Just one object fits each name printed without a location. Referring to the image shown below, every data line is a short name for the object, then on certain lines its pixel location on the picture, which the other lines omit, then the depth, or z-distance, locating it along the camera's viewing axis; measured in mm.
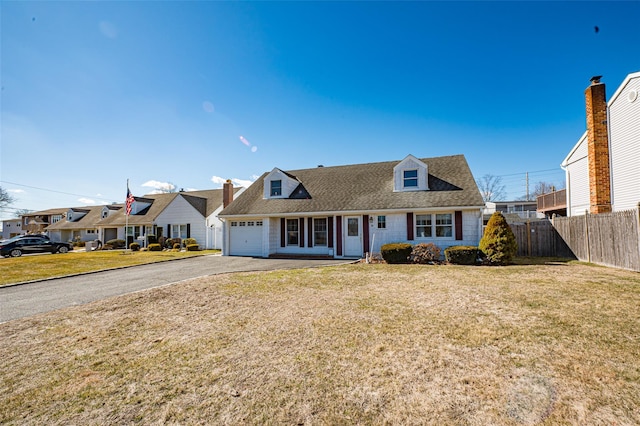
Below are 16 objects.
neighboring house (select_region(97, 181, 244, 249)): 25578
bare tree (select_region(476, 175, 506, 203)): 52219
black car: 22359
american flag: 24281
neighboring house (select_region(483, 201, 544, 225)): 36375
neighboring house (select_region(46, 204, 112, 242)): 37438
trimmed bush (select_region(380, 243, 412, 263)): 13352
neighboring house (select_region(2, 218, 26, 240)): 57425
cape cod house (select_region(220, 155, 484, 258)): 14883
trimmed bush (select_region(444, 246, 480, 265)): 12633
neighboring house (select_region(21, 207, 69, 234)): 48344
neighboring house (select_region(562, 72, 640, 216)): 13203
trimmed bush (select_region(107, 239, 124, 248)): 29892
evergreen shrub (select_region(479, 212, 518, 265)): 12320
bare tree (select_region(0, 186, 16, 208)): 54406
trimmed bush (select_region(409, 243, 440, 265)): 13414
